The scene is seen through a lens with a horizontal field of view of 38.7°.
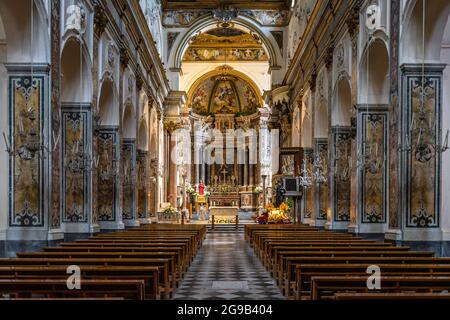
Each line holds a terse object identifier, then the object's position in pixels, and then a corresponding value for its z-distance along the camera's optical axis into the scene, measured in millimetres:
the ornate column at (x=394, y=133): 11289
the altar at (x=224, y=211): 32688
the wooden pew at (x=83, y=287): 5801
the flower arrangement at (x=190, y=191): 36938
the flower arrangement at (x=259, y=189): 39488
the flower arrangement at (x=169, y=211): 29188
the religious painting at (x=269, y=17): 32000
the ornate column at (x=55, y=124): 11026
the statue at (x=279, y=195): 26028
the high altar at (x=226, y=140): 42000
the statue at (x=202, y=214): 35500
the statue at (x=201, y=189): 39409
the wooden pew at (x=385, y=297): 4801
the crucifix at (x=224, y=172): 44250
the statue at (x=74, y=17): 12406
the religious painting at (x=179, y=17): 32125
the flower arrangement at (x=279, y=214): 25391
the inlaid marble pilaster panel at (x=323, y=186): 20700
